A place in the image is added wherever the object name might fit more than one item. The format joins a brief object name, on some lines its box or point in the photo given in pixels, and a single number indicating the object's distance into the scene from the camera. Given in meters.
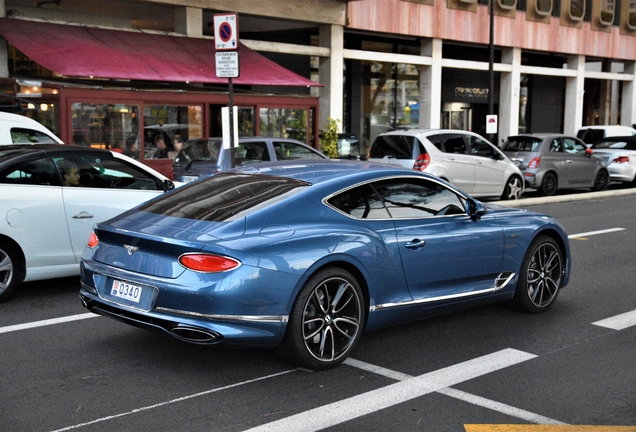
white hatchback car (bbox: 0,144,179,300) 7.86
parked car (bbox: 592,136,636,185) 22.80
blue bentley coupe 5.32
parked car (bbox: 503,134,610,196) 19.69
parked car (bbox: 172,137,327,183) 14.31
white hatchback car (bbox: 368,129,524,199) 16.84
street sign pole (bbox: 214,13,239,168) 13.16
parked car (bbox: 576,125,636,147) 24.59
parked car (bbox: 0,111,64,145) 12.00
